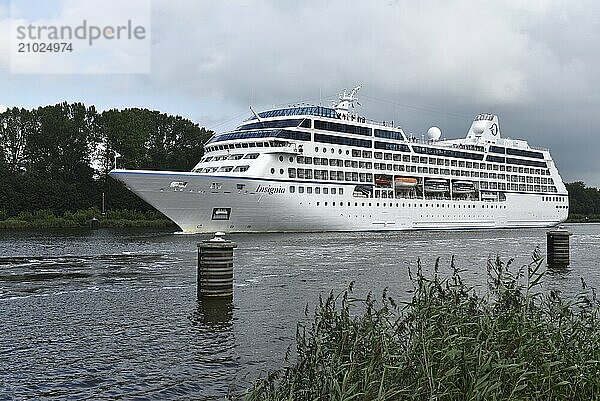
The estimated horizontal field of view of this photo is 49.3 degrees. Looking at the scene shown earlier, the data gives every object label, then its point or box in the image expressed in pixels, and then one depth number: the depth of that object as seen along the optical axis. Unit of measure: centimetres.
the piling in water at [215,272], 1692
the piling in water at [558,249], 2758
